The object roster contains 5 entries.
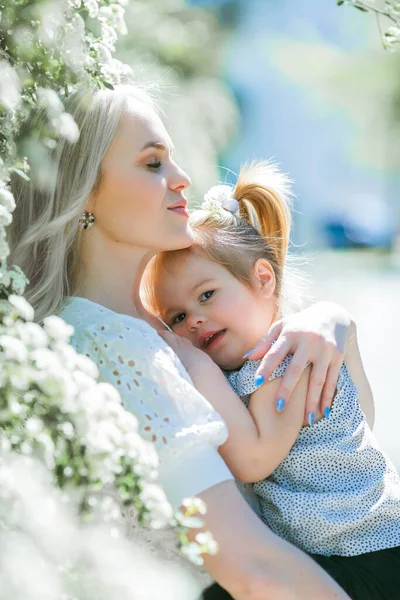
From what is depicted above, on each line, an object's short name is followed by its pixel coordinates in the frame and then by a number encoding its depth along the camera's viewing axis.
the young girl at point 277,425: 1.71
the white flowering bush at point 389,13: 1.72
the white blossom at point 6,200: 1.42
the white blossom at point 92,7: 1.57
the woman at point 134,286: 1.60
